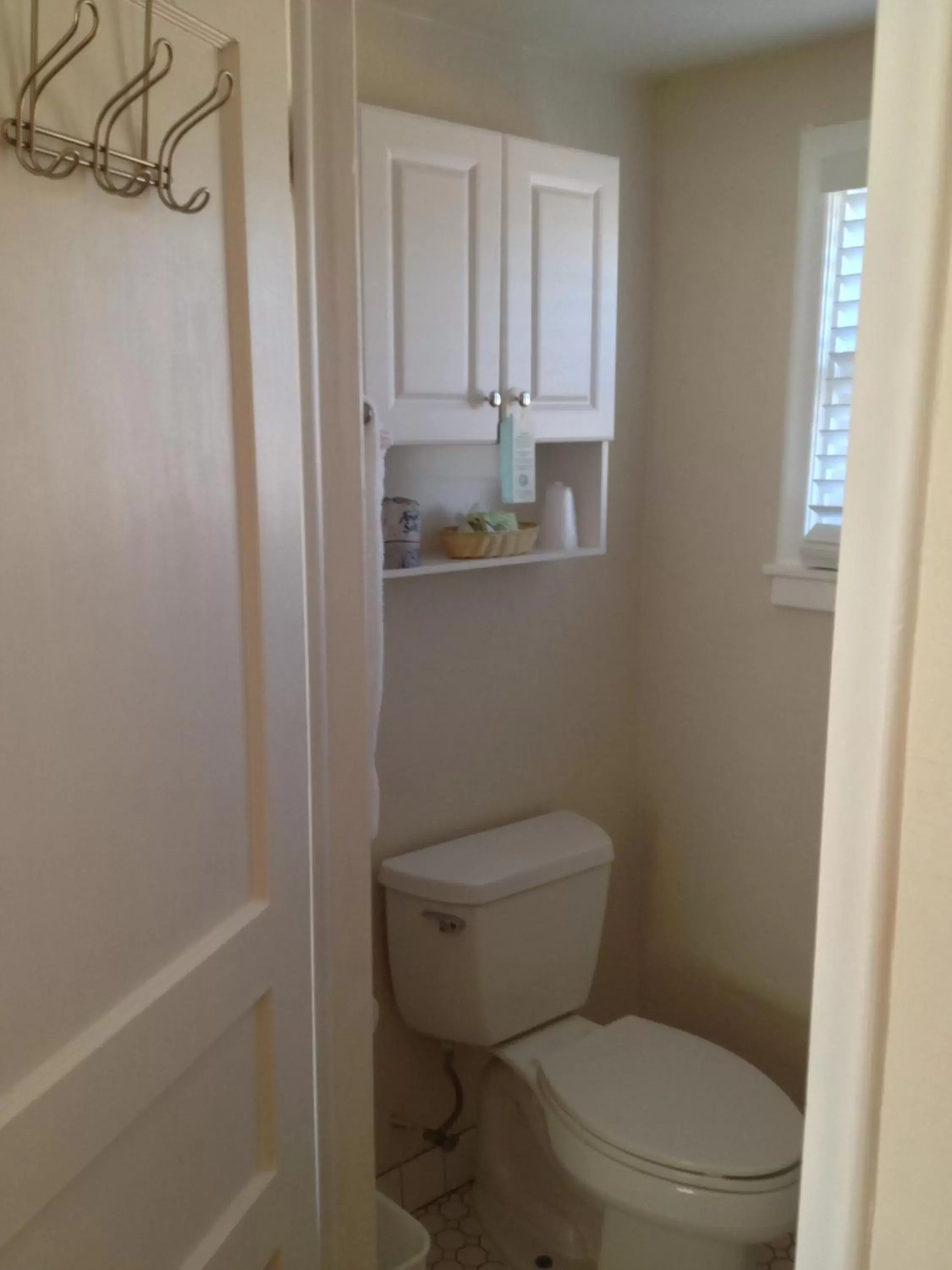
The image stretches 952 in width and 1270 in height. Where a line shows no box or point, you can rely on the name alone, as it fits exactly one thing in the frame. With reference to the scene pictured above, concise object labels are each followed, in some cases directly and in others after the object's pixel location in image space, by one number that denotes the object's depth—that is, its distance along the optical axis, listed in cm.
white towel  151
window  200
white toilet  167
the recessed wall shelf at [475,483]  195
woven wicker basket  193
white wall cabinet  170
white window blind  202
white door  78
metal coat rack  72
